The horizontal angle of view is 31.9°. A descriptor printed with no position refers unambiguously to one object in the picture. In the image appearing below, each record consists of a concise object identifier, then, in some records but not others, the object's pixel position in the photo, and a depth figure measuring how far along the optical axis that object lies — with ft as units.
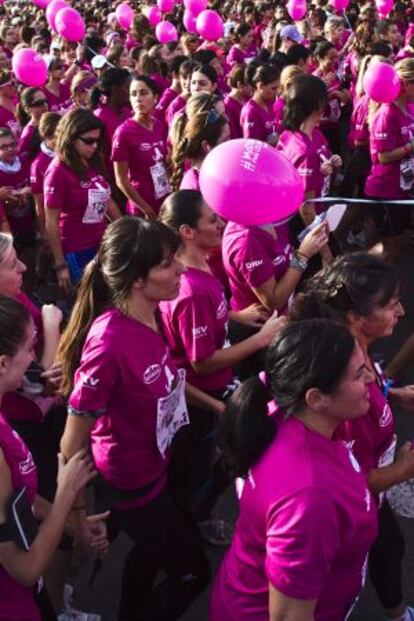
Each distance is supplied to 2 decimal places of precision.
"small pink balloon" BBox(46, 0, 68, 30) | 30.73
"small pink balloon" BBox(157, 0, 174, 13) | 38.78
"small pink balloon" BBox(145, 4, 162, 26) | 37.40
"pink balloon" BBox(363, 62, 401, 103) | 16.83
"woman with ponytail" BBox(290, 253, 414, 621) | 7.26
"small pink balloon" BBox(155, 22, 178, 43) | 32.14
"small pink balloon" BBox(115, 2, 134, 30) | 36.27
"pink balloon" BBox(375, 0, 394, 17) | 33.88
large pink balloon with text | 10.20
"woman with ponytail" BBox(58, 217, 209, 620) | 7.57
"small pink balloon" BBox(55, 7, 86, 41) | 28.14
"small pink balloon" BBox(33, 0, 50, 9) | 39.67
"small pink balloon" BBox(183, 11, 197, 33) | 34.24
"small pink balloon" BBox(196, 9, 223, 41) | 29.14
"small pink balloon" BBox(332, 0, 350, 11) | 35.99
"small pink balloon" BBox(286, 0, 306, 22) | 34.24
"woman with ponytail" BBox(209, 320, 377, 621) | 5.16
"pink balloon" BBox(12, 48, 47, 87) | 21.49
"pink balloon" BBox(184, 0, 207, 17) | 33.81
